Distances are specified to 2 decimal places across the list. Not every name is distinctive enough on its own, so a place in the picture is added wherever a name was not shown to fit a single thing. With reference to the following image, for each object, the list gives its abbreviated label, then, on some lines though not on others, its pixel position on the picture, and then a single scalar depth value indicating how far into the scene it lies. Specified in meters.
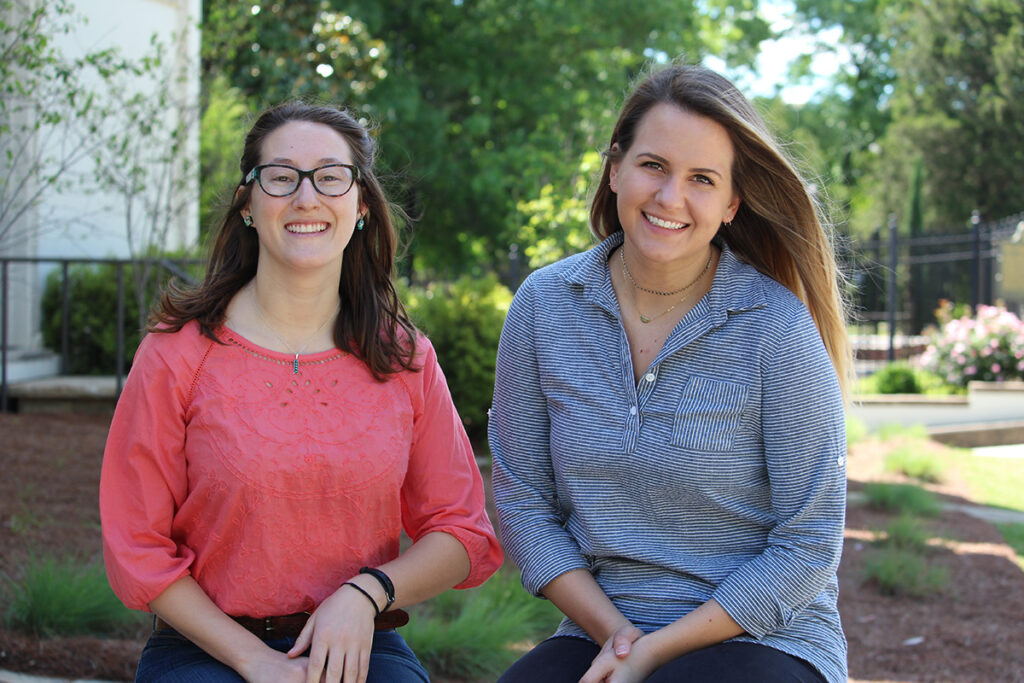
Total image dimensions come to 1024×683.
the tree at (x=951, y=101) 27.11
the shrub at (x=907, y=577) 4.84
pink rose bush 11.42
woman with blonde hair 2.09
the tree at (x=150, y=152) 5.84
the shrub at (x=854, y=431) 8.69
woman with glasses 2.03
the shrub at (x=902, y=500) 6.38
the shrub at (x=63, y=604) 3.41
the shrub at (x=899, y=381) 11.80
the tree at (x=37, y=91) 3.98
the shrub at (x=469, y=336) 7.19
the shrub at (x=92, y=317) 8.35
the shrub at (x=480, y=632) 3.44
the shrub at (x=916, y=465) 7.55
